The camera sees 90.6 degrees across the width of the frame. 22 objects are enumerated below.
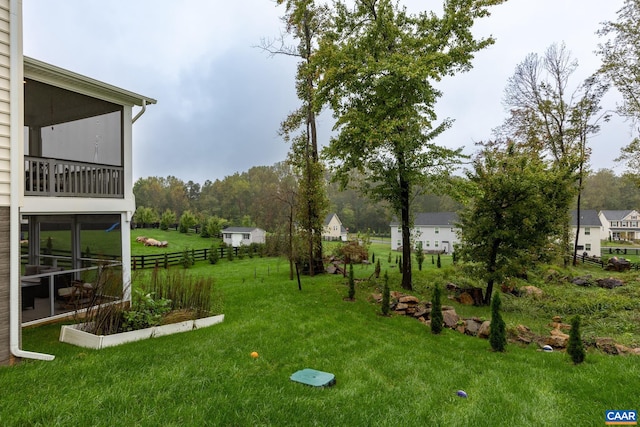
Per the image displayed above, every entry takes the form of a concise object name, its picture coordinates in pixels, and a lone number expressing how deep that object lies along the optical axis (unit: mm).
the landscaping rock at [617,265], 19922
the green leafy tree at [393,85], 10391
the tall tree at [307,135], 13797
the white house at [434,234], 39153
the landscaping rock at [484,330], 7479
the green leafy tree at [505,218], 10352
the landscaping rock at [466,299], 11469
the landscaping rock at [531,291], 12475
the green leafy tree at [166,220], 40688
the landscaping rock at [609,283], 14401
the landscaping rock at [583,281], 15207
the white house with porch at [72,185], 6332
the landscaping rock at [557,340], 6867
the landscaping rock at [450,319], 8211
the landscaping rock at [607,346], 6449
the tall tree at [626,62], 16250
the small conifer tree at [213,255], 21725
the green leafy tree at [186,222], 39281
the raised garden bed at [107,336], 5289
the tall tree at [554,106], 22062
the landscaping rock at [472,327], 7754
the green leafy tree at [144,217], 41438
